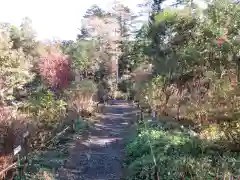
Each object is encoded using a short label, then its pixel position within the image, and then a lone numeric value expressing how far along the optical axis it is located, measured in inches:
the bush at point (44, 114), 314.4
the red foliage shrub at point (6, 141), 210.4
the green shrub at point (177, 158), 191.4
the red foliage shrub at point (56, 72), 558.0
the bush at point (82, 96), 488.7
